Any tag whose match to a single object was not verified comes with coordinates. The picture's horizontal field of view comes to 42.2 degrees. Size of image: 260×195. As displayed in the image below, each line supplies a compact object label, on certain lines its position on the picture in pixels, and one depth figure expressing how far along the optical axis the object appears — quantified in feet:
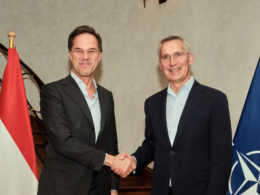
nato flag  7.74
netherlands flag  7.97
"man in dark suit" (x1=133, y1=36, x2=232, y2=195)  6.75
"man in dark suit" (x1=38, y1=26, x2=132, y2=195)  6.81
